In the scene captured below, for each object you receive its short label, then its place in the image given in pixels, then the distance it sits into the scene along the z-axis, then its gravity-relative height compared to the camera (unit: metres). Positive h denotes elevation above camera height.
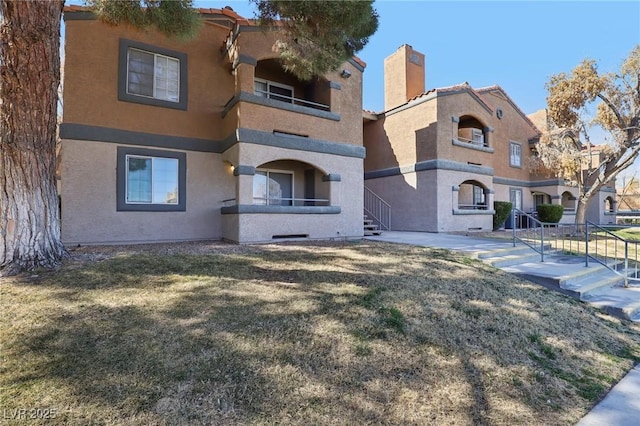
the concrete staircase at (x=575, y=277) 6.02 -1.32
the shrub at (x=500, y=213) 16.33 +0.12
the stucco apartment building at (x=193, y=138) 9.09 +2.29
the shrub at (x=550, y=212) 19.30 +0.23
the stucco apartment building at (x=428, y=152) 13.82 +2.94
